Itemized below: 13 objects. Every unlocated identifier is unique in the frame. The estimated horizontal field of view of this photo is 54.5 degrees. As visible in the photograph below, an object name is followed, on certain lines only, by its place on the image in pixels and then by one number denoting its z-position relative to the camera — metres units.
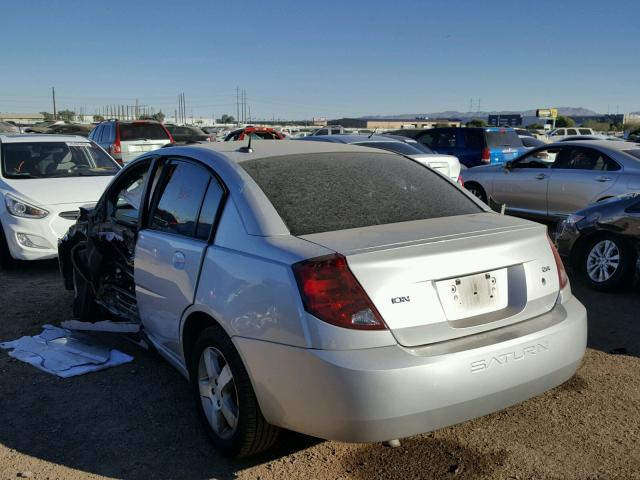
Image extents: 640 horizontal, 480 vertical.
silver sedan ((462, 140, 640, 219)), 9.14
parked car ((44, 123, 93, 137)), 34.31
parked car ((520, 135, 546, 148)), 24.30
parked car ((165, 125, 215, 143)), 26.99
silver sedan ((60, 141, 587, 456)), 2.61
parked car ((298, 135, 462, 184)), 9.76
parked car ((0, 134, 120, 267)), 7.12
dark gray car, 6.24
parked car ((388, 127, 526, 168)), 15.25
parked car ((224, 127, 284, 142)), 20.33
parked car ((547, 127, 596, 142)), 38.50
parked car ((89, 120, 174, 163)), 15.67
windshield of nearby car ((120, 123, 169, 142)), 15.98
